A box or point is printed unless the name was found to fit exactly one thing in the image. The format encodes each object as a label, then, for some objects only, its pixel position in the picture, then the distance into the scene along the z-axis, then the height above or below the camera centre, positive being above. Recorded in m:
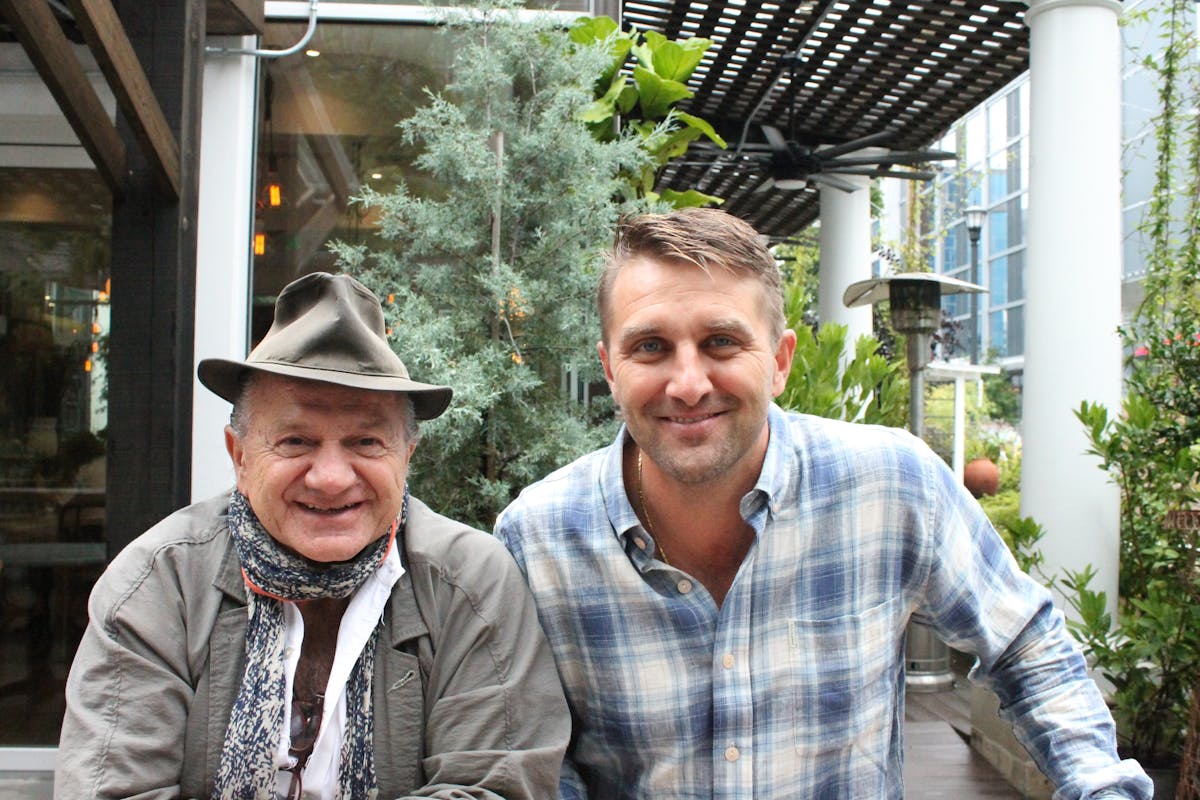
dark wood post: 3.53 +0.39
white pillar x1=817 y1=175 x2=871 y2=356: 10.66 +1.94
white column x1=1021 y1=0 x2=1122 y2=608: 4.96 +0.77
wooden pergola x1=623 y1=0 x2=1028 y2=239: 7.41 +2.96
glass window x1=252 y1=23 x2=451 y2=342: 4.29 +1.26
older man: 1.52 -0.32
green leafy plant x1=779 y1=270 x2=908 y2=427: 4.37 +0.25
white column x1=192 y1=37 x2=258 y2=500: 4.15 +0.86
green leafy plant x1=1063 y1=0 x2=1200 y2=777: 3.96 -0.33
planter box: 4.43 -1.49
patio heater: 6.58 +0.55
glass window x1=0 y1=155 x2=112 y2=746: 3.88 +0.02
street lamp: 14.04 +2.88
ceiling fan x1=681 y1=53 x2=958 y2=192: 7.89 +2.19
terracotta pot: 9.20 -0.42
